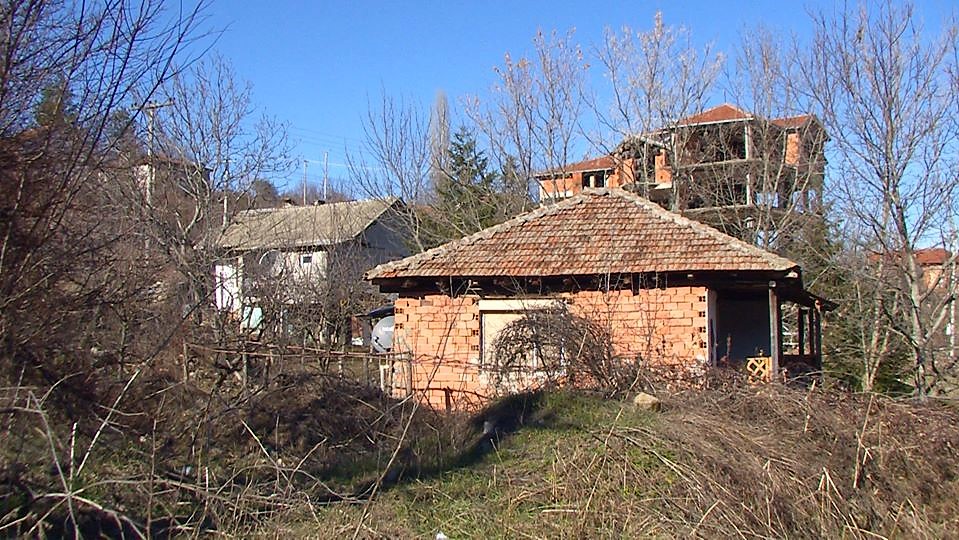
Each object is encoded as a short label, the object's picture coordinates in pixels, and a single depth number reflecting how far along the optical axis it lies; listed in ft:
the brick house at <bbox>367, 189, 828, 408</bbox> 42.83
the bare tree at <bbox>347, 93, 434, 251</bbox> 94.89
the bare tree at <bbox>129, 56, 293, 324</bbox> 51.03
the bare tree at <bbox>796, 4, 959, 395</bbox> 58.90
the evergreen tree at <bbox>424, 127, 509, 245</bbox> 94.27
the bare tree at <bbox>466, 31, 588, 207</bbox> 91.91
